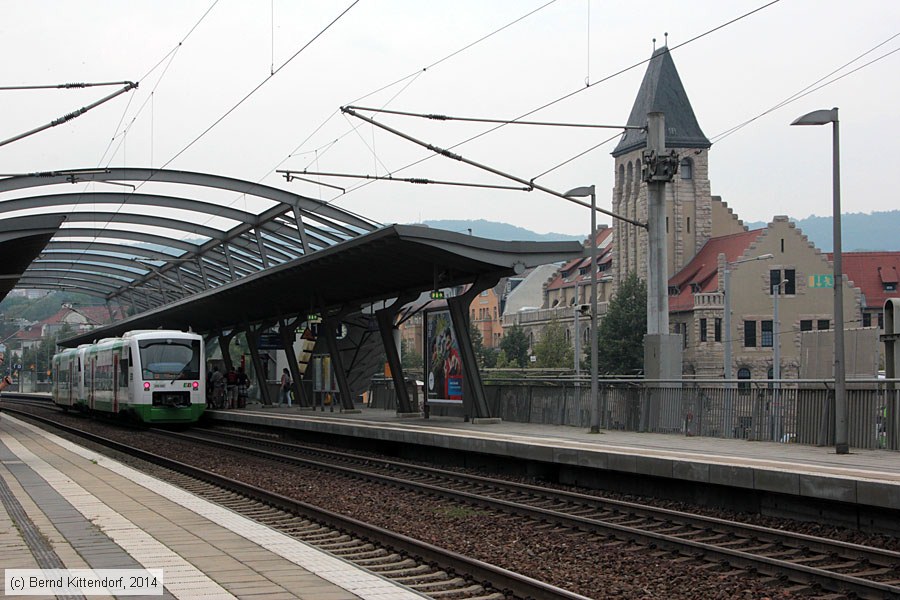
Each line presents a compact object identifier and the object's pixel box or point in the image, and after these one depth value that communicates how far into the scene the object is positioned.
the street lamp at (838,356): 16.27
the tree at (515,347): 110.25
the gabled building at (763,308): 93.88
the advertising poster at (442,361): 27.06
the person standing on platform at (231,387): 43.53
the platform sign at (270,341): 40.78
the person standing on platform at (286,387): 44.22
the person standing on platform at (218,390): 44.50
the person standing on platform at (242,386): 43.74
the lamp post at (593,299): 22.14
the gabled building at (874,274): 105.44
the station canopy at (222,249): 23.89
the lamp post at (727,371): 20.19
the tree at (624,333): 88.81
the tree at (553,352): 98.62
